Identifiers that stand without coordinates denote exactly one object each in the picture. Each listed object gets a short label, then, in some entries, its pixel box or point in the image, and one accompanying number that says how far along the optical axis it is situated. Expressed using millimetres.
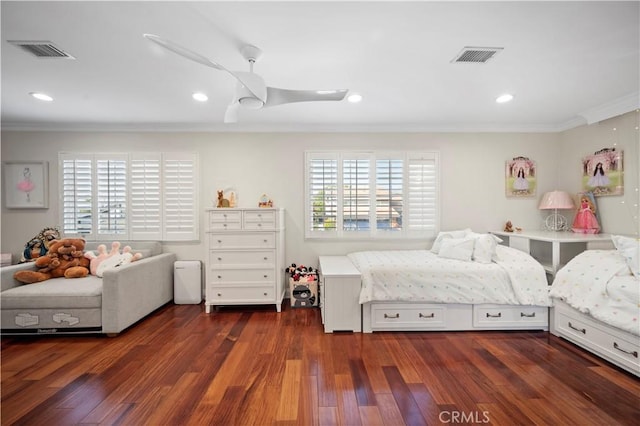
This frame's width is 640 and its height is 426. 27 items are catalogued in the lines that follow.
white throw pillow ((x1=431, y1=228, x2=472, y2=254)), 3699
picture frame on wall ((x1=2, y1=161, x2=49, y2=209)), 3898
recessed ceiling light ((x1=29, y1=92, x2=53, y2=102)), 2878
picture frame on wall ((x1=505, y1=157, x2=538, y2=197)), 4020
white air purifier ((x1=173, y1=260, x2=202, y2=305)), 3760
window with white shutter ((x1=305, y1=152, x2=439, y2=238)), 3984
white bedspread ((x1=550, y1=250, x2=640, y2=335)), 2088
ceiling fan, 1930
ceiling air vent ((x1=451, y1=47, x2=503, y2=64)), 2072
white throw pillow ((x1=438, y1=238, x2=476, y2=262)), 3172
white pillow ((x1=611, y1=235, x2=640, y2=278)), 2213
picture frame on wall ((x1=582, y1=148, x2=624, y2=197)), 3143
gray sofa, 2707
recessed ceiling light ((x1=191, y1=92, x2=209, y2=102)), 2900
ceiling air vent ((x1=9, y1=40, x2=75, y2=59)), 1997
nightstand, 2861
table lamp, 3604
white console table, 2908
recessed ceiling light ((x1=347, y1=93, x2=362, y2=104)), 2922
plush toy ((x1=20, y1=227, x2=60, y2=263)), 3488
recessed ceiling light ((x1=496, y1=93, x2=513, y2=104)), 2943
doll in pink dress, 3311
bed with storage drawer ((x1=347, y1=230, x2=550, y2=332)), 2824
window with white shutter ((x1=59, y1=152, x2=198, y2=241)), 3906
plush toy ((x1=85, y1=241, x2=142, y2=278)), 3186
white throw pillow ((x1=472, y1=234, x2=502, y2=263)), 3061
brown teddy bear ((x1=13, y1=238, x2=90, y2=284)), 3008
